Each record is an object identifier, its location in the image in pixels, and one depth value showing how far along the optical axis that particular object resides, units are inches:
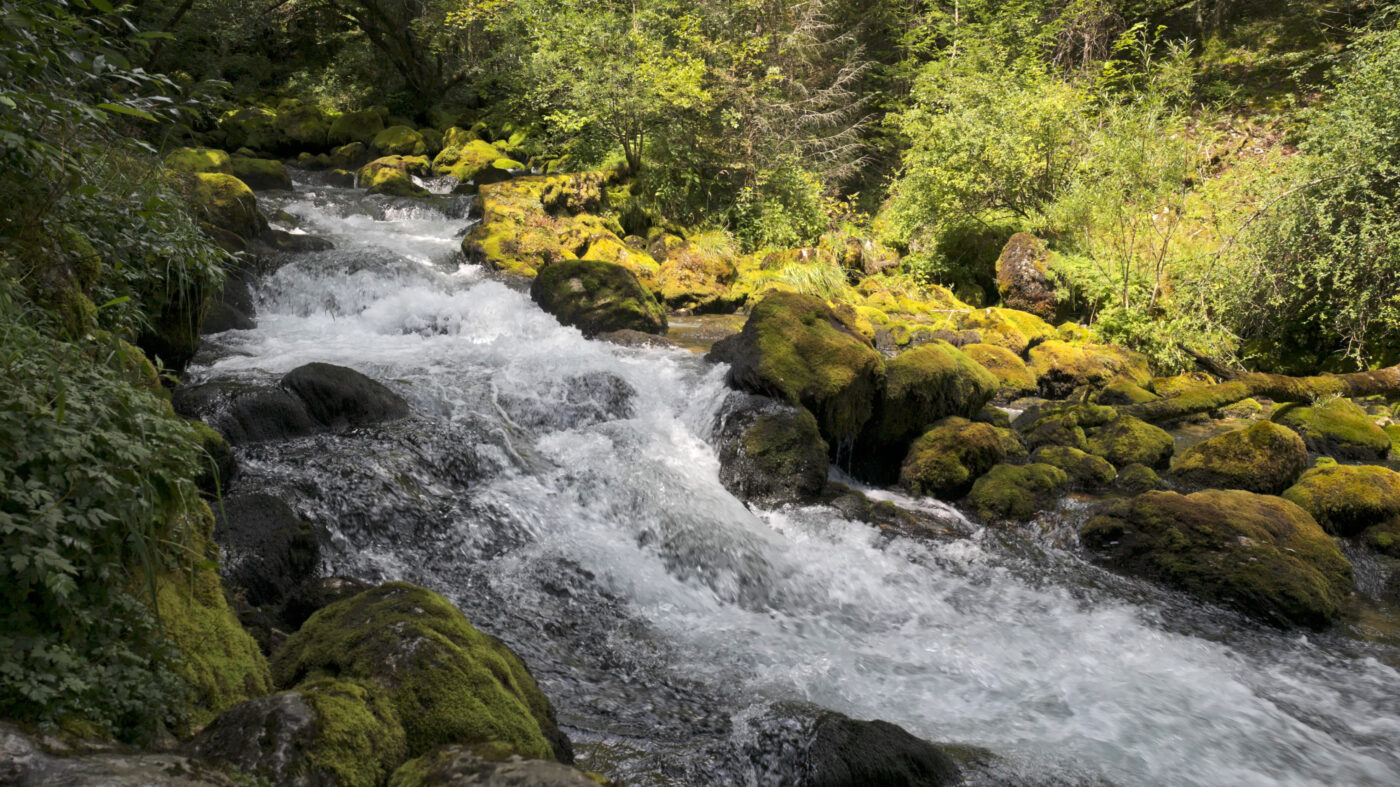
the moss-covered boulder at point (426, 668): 112.3
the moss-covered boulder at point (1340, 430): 383.2
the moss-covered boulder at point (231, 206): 476.7
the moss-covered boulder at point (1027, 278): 633.6
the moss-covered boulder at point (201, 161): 522.4
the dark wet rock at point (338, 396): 281.1
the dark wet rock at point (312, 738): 87.4
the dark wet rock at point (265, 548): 176.9
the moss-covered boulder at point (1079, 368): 500.1
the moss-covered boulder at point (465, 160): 860.6
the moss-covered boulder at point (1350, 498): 296.0
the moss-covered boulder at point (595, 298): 486.0
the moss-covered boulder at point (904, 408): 360.2
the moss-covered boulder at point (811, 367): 342.8
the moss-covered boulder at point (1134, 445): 359.9
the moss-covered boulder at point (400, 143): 930.7
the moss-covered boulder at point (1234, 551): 243.1
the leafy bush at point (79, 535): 76.0
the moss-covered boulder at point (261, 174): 707.0
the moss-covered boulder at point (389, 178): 784.7
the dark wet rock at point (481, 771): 90.5
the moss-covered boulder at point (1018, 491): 311.7
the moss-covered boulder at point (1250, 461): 318.3
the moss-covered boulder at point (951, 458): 336.2
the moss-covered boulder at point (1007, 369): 491.5
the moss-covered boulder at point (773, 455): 315.6
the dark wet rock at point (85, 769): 66.4
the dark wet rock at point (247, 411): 254.7
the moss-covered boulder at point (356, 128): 953.5
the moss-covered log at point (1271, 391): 451.2
